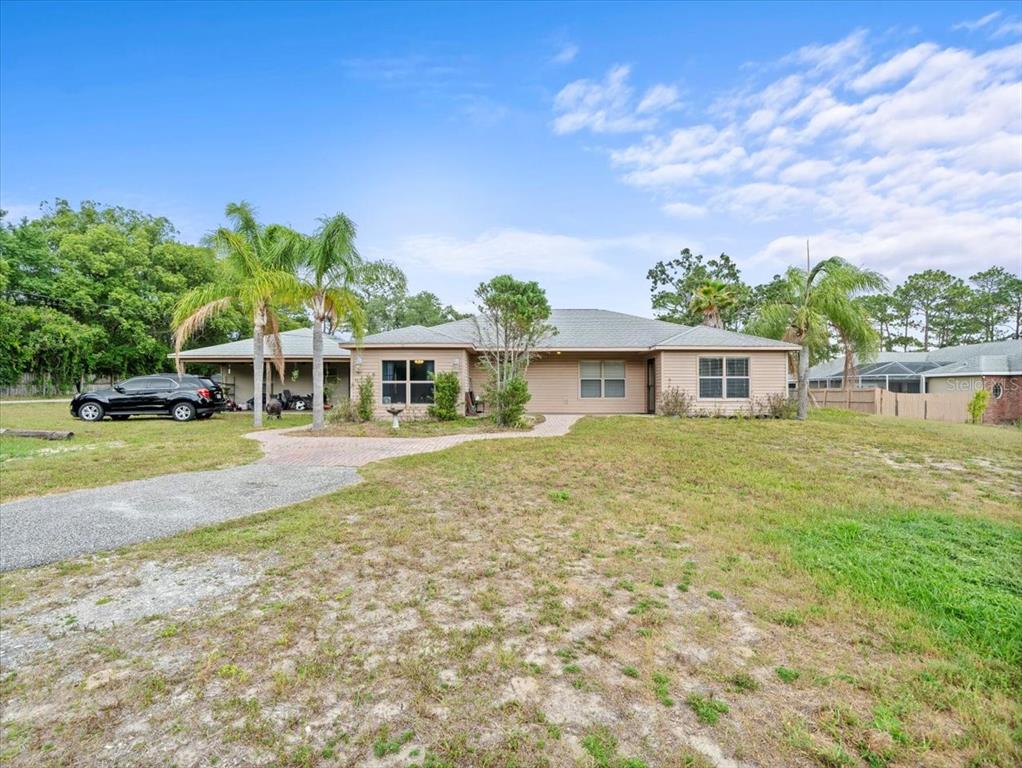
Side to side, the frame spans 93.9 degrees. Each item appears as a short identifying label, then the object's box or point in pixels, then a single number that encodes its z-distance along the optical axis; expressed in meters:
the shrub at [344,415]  14.94
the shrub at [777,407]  15.81
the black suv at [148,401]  15.87
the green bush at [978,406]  17.80
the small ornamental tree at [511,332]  13.19
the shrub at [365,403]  14.87
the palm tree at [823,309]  15.12
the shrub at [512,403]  13.18
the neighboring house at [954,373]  20.94
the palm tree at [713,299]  24.88
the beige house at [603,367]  15.59
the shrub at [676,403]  15.91
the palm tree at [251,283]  13.69
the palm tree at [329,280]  12.60
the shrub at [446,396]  14.62
